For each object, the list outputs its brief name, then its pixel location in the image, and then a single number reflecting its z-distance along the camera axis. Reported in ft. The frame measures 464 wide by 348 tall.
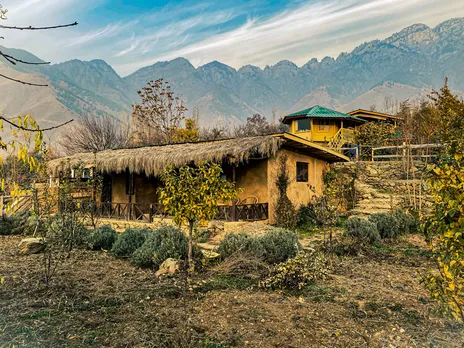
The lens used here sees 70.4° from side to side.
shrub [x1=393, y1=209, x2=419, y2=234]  33.55
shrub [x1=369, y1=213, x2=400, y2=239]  31.24
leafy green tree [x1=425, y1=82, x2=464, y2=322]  7.48
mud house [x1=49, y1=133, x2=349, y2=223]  36.09
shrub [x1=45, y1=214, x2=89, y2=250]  24.83
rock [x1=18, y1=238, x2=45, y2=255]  26.55
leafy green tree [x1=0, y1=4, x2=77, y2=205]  5.21
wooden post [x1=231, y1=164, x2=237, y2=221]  36.32
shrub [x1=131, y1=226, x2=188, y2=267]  22.52
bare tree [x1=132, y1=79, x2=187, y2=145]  89.92
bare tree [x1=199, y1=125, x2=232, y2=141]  96.28
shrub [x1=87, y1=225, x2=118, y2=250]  28.66
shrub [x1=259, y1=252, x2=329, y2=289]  17.80
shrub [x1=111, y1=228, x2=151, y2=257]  26.07
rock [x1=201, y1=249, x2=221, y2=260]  23.27
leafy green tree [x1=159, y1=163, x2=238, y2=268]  17.40
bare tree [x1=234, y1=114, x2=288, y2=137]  113.00
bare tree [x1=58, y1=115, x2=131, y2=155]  88.10
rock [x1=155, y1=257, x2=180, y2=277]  20.08
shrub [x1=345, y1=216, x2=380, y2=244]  27.96
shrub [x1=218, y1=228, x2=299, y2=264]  22.76
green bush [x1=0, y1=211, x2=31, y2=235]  37.70
